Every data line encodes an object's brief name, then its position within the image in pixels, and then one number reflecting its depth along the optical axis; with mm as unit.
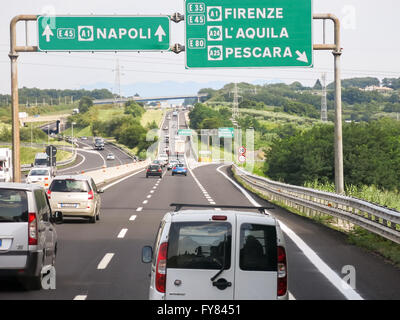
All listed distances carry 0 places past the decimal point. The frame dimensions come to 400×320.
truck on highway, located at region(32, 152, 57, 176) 77819
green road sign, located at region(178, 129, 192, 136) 151788
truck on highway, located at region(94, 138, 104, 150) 175575
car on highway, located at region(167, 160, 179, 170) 89000
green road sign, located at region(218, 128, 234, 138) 131625
